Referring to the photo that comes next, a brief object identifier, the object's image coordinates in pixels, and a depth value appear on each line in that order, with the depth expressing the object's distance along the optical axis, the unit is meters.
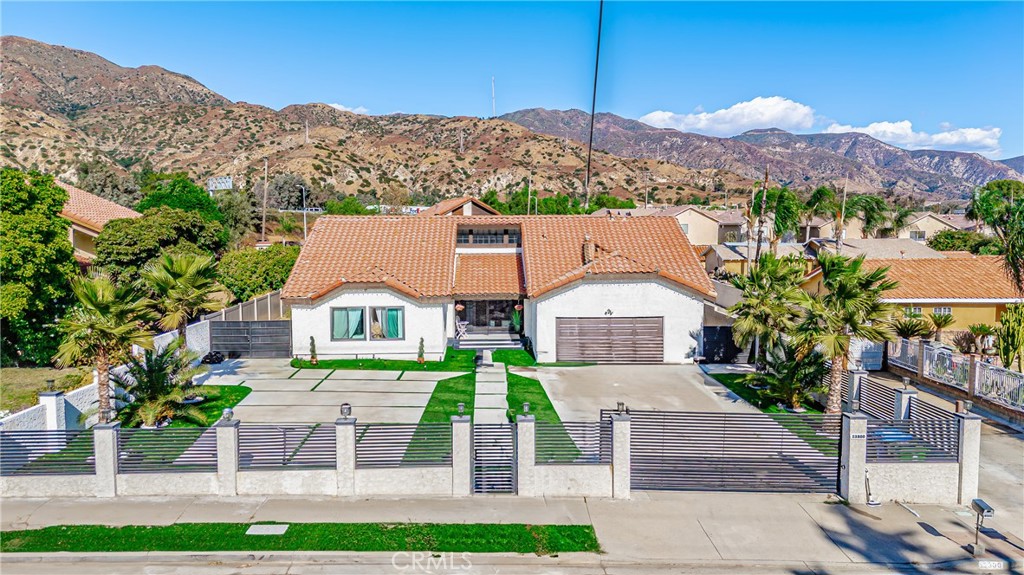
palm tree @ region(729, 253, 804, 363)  19.78
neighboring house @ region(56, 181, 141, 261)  35.81
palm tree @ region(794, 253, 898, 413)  15.64
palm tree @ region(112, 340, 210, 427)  15.53
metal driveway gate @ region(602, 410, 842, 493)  12.70
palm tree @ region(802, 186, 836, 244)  39.56
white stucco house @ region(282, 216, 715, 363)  25.44
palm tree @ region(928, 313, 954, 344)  25.00
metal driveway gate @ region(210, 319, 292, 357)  25.72
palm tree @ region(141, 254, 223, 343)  18.48
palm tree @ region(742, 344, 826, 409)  18.06
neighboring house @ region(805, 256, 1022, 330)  25.95
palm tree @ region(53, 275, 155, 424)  14.70
